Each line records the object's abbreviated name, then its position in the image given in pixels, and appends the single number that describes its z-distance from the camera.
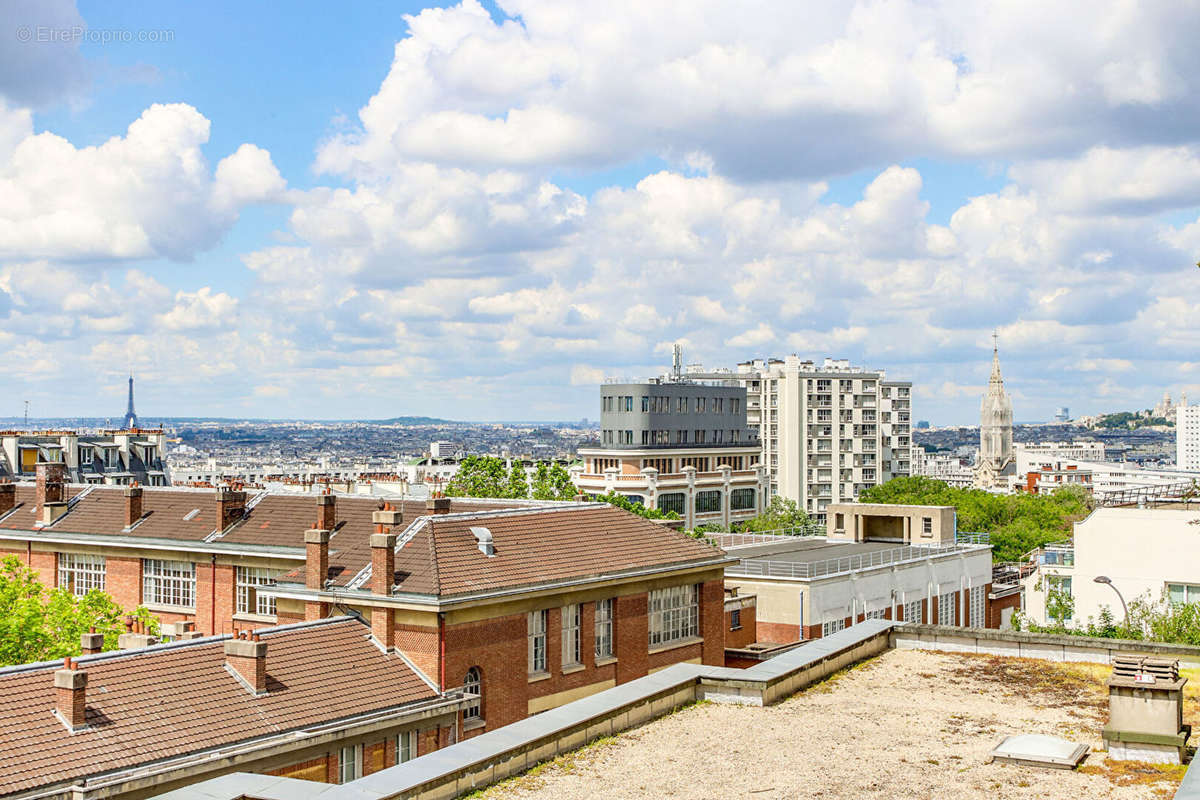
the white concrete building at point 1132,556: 68.81
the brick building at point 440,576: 38.72
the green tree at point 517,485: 94.50
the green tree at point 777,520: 148.62
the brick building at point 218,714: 28.42
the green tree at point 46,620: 39.34
